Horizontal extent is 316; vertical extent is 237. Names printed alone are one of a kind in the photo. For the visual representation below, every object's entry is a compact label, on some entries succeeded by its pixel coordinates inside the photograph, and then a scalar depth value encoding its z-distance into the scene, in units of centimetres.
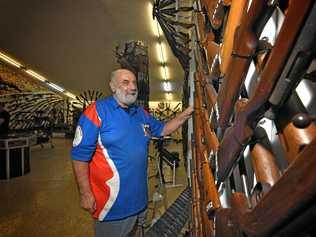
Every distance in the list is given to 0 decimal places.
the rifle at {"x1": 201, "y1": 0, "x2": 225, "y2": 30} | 67
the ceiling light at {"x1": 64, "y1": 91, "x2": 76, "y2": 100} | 1481
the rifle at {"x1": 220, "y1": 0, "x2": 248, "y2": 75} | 50
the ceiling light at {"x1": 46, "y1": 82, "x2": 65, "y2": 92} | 1355
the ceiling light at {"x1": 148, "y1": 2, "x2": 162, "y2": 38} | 503
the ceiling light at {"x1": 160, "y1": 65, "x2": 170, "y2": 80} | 1041
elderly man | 161
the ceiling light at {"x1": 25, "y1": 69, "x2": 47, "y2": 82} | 1194
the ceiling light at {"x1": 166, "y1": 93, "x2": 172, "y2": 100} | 1595
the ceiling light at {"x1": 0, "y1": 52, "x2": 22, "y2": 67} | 1017
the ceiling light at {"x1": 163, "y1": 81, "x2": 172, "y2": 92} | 1309
